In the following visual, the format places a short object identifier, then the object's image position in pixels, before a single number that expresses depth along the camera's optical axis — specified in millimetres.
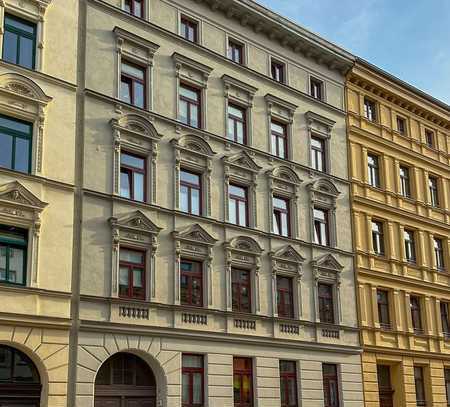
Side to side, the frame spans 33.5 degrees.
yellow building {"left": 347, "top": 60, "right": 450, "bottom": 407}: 35125
